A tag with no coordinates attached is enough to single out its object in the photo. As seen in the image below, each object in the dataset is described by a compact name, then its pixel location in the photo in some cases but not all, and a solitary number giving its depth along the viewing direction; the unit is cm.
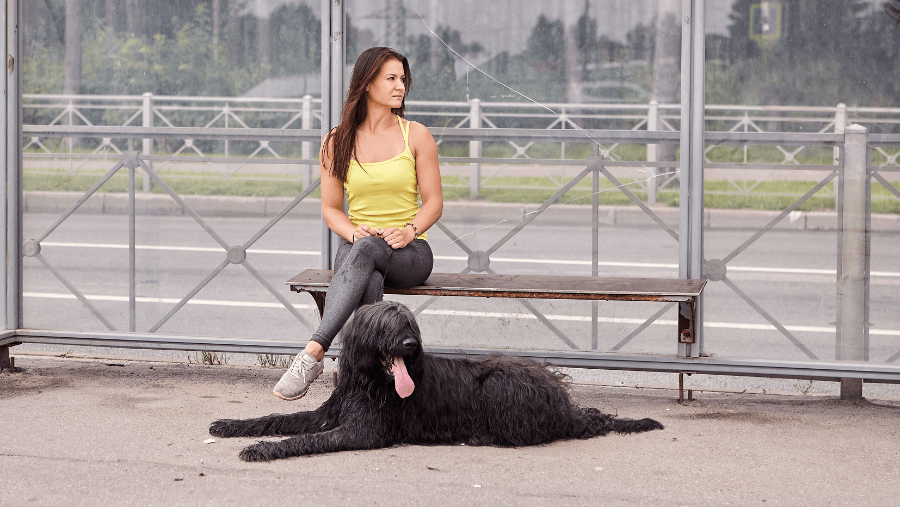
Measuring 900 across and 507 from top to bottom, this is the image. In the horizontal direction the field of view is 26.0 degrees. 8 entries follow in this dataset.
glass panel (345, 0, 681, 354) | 994
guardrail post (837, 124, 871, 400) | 962
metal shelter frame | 946
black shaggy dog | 712
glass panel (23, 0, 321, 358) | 1063
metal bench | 859
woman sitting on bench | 848
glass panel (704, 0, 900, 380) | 945
